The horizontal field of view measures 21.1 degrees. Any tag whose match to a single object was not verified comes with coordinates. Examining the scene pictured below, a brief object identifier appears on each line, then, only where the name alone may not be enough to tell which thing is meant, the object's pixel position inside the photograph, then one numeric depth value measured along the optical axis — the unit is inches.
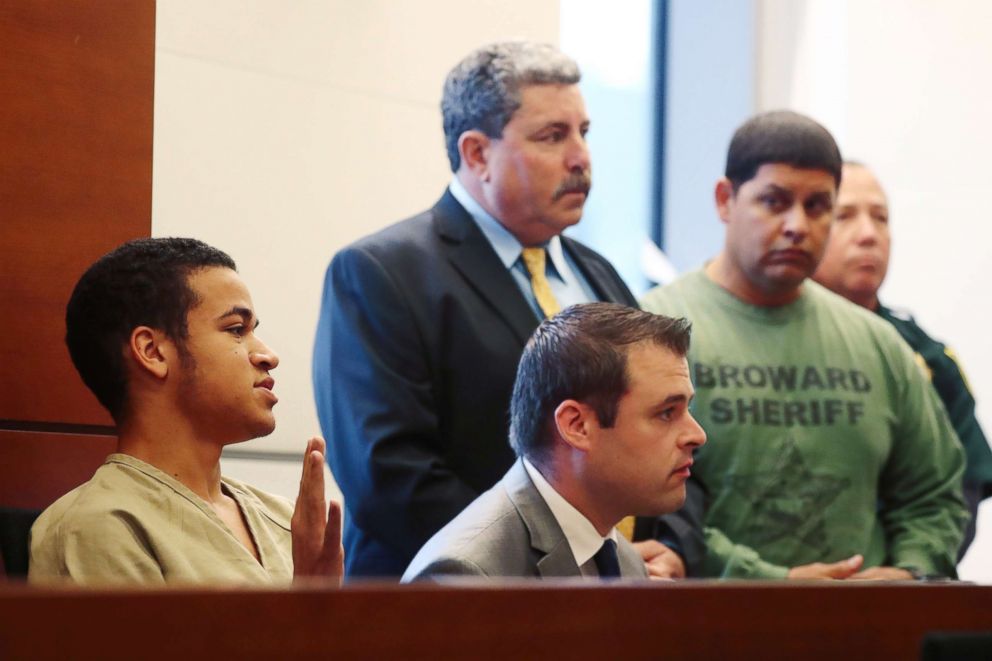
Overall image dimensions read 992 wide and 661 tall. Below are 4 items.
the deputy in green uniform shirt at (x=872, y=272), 273.6
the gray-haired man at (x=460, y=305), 189.0
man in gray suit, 166.6
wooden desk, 67.7
